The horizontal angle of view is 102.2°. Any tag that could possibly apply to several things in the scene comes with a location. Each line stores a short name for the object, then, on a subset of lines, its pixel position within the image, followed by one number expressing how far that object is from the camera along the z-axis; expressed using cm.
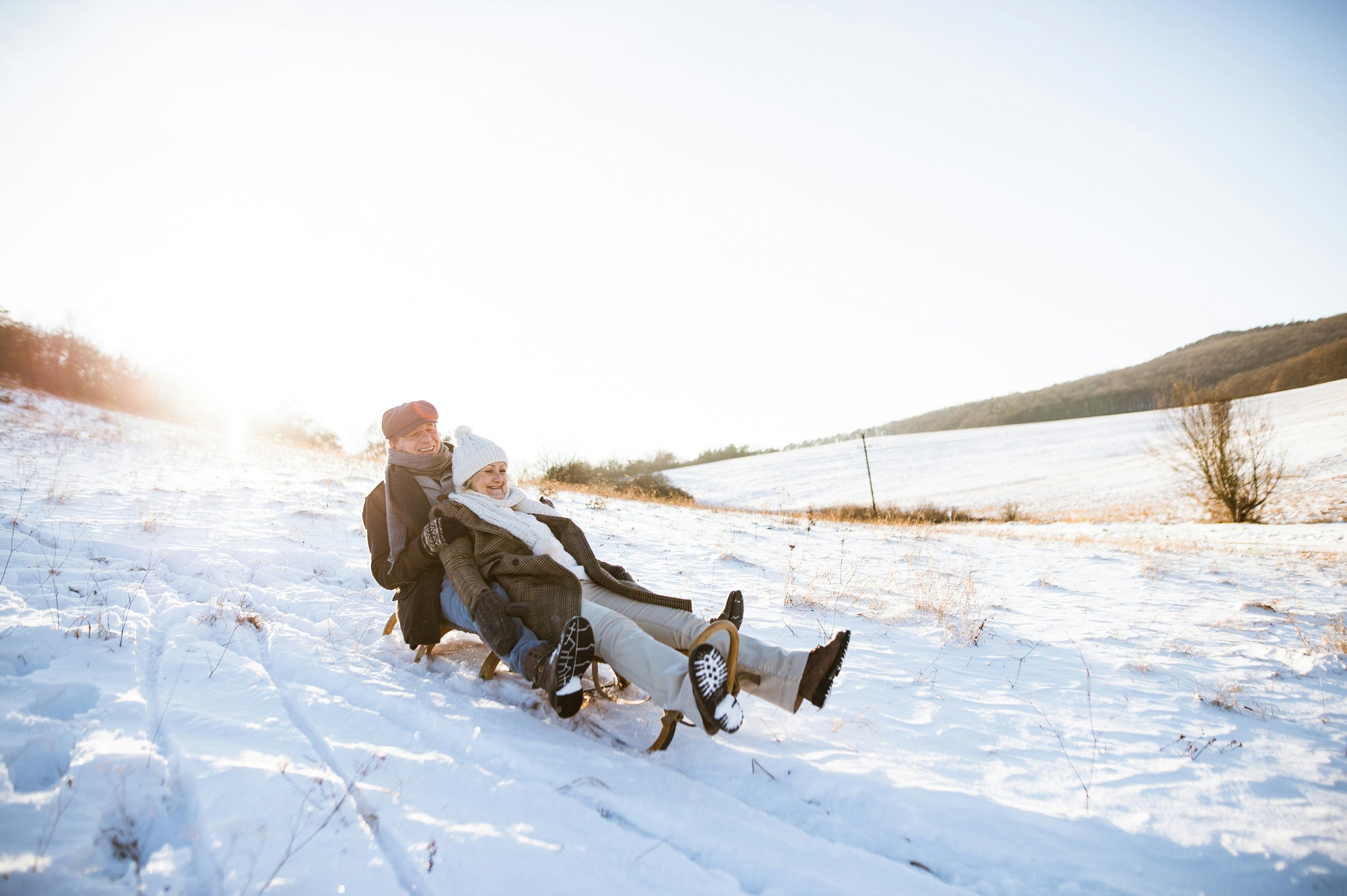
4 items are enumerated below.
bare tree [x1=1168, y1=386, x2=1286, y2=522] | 1820
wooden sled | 253
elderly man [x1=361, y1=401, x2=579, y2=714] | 295
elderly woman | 249
